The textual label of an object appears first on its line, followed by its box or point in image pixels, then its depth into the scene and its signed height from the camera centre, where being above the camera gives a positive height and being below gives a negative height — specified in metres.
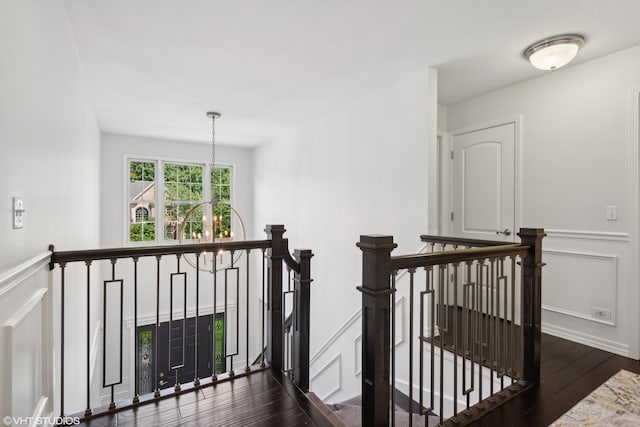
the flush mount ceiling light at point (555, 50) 2.45 +1.22
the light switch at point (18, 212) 1.28 +0.00
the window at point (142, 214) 5.89 -0.02
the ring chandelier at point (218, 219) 6.14 -0.12
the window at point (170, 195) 5.89 +0.32
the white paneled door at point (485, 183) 3.42 +0.34
